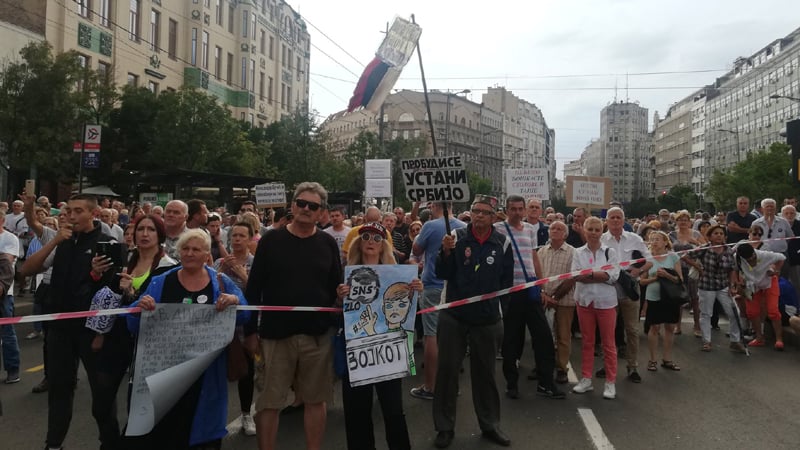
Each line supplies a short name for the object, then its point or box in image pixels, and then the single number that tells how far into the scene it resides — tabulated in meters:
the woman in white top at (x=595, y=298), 6.57
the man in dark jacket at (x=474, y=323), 5.22
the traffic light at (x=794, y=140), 10.24
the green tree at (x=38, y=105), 21.45
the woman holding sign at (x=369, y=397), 4.48
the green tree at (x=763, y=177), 49.41
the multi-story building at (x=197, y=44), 31.25
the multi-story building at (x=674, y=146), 119.68
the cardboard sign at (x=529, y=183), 14.07
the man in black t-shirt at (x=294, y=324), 4.19
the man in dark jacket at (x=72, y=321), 4.37
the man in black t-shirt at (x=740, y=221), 11.12
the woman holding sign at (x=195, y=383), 3.94
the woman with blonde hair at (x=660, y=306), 7.60
